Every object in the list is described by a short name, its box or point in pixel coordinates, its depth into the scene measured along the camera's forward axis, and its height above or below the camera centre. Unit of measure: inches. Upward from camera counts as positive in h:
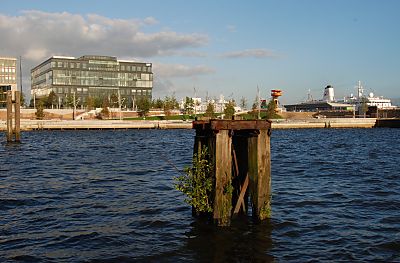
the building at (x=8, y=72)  7214.6 +799.3
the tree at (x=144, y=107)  7194.9 +180.0
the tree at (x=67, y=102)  7776.6 +298.1
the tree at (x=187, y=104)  7731.3 +245.4
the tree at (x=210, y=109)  6812.0 +134.5
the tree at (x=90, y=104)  7374.5 +246.8
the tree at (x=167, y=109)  7394.7 +150.7
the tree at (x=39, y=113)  6102.4 +78.2
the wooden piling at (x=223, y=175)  601.3 -82.0
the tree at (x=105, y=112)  6811.0 +95.5
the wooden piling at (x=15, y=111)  2532.0 +44.9
